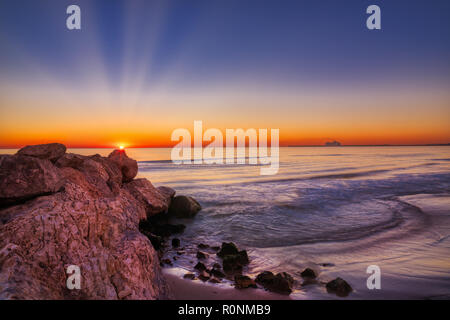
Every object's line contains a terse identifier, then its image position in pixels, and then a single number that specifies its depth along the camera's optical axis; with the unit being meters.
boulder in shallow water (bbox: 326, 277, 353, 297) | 5.40
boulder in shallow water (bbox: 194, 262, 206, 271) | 6.46
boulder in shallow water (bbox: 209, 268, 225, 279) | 6.15
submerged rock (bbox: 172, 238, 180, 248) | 8.48
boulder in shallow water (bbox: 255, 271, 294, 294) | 5.40
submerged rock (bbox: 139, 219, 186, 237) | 9.43
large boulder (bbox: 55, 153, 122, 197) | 7.24
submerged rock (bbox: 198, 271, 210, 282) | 5.95
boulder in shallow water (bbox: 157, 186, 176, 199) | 12.27
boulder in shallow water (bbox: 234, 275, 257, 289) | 5.51
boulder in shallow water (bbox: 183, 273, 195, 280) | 6.00
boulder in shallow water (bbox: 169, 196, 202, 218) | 12.33
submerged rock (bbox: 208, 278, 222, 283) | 5.84
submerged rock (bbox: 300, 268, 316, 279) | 6.12
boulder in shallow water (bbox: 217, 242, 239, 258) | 7.53
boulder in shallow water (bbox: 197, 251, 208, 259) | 7.49
